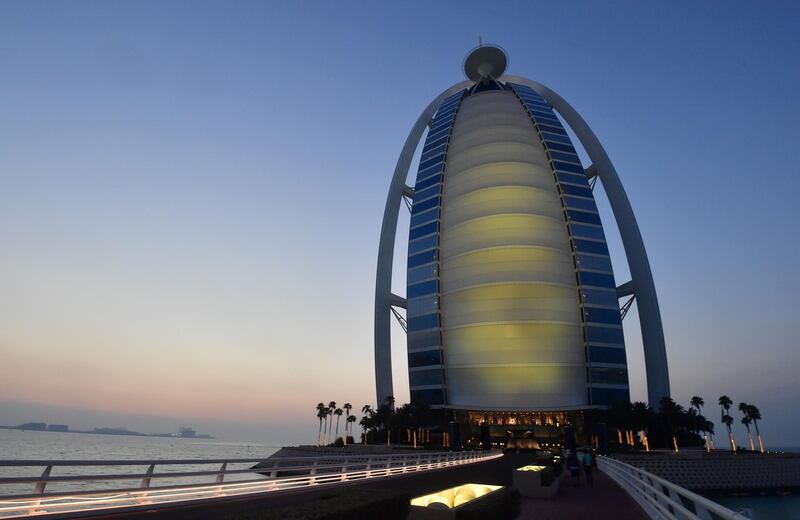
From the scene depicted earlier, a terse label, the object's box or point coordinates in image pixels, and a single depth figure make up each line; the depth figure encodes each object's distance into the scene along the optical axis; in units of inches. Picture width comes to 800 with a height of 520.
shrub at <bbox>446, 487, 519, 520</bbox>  352.5
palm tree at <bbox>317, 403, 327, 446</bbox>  5172.2
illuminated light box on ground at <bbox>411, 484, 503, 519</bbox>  351.3
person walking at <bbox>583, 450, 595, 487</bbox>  882.8
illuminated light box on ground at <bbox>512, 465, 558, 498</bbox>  714.8
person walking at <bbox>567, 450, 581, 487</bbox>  886.4
